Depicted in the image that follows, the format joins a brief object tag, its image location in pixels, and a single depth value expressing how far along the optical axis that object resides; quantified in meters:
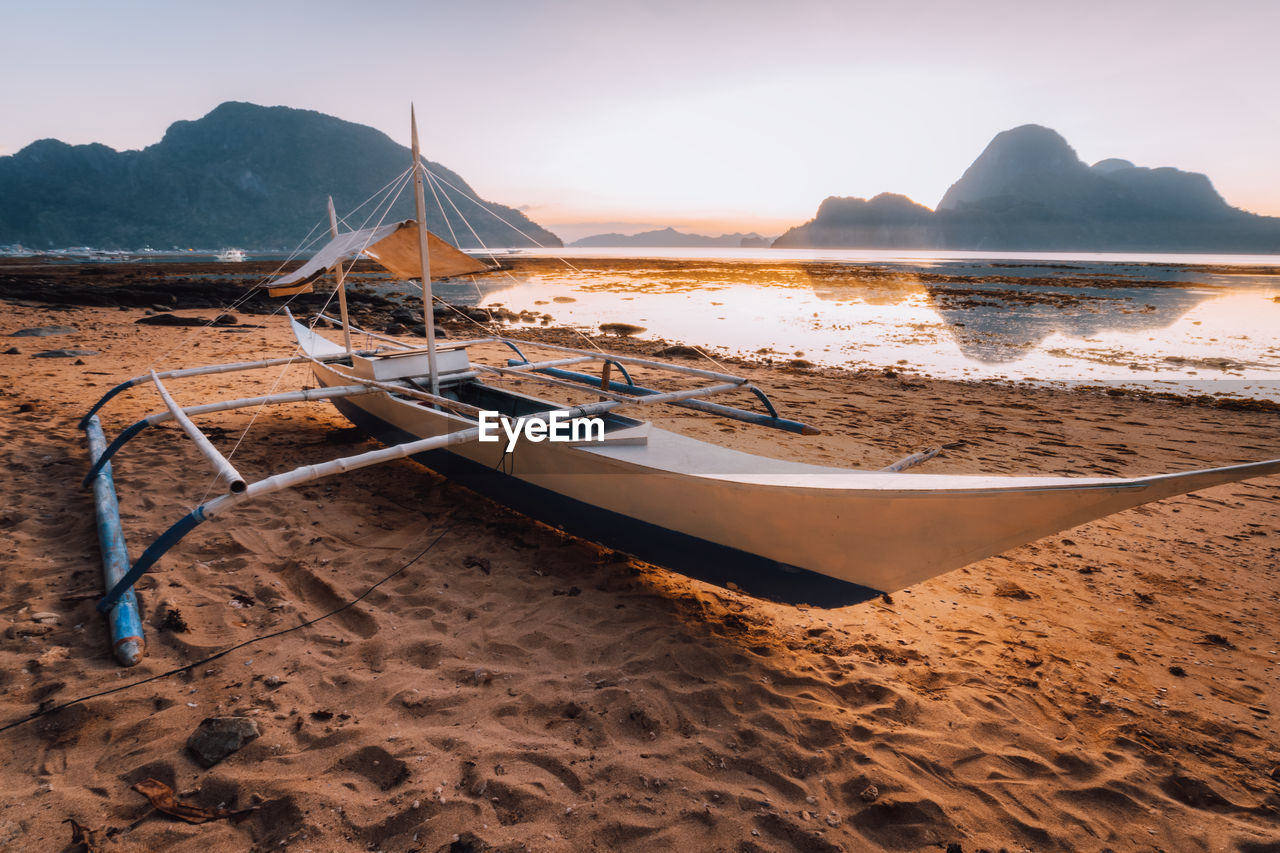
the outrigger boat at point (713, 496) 2.70
